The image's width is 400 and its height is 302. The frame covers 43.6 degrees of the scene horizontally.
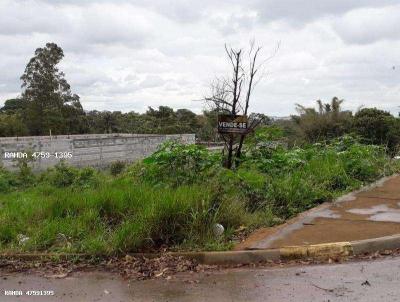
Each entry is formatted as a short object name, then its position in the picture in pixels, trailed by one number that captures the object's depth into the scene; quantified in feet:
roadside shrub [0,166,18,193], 38.36
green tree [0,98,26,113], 181.98
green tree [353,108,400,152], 92.79
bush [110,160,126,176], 63.69
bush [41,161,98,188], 36.02
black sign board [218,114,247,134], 28.53
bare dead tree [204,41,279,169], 30.19
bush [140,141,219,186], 26.60
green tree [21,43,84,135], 168.45
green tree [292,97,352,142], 113.29
